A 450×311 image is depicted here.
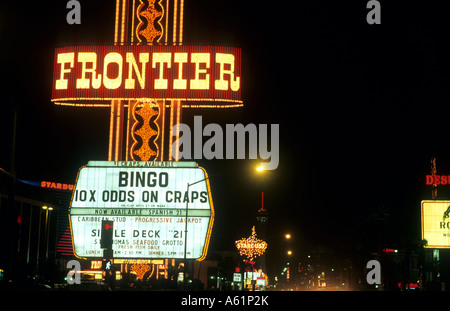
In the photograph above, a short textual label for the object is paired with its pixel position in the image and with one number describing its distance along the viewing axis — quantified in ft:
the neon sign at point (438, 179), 225.15
